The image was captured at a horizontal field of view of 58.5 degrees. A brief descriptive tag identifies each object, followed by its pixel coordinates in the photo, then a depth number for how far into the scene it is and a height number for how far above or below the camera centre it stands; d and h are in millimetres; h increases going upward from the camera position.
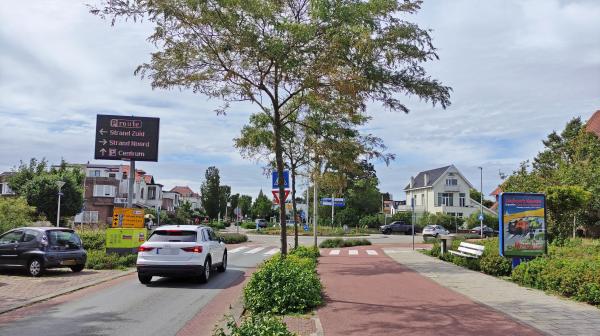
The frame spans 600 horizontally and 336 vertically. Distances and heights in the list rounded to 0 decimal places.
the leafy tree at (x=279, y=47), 10773 +3653
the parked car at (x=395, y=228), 58456 -471
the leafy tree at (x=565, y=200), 25203 +1294
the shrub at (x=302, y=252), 15559 -923
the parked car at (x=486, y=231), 58362 -597
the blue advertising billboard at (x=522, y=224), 14219 +58
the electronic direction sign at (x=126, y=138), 20844 +3115
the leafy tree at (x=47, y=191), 47656 +2259
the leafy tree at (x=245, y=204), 120000 +3712
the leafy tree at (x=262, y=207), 107650 +2726
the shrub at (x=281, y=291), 8617 -1154
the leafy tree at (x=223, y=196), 78750 +3598
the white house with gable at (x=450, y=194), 82500 +4791
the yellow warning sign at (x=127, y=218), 21398 -11
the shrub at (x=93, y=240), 21812 -961
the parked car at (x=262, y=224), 73175 -452
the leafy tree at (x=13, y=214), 22534 +63
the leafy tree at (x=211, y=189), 76375 +4329
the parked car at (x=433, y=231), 50656 -606
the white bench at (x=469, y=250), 16561 -799
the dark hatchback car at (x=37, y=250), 14852 -962
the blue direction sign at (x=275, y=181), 13695 +1025
